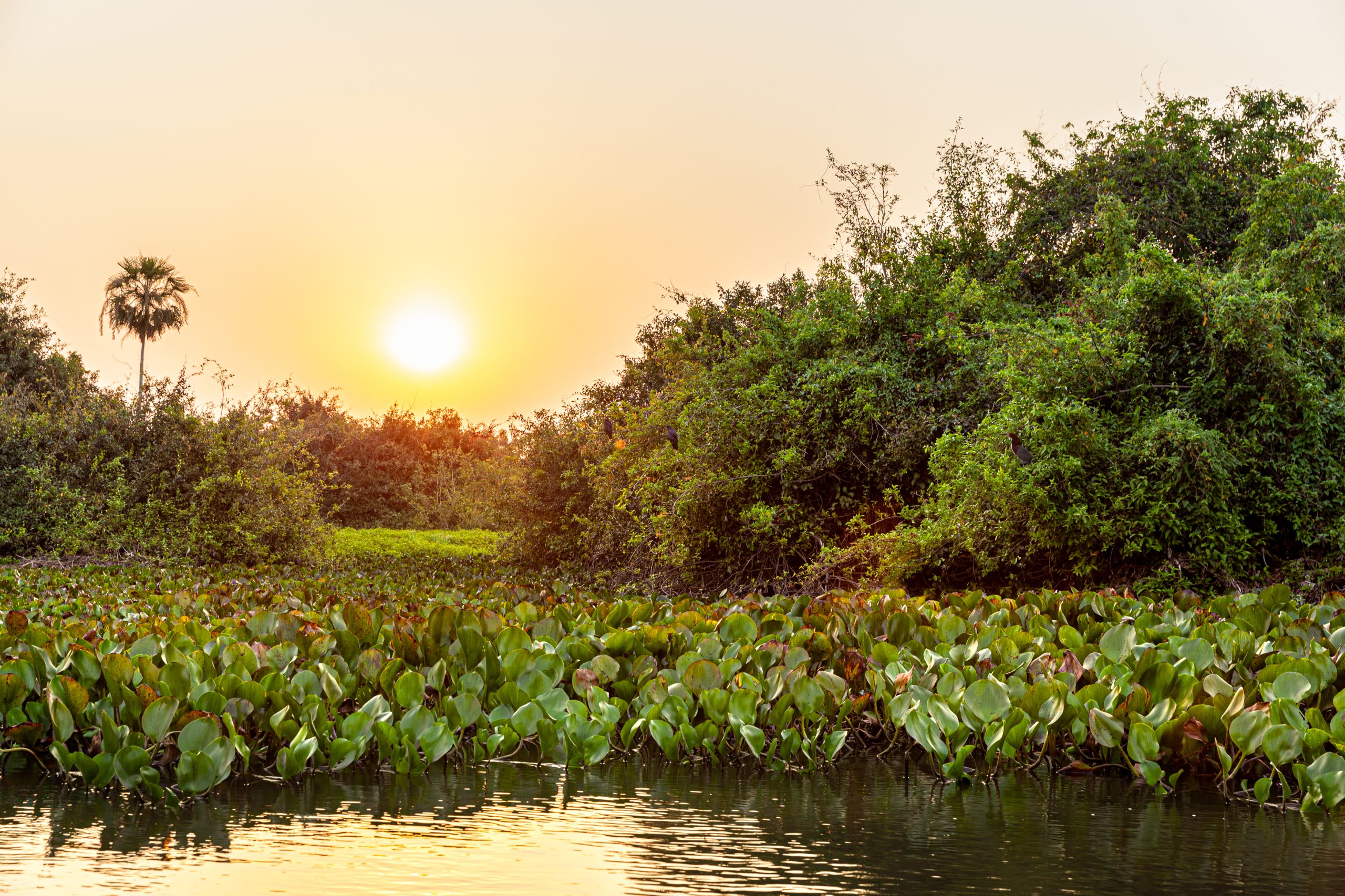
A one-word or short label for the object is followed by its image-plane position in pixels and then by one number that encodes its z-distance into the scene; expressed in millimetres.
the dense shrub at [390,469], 42938
